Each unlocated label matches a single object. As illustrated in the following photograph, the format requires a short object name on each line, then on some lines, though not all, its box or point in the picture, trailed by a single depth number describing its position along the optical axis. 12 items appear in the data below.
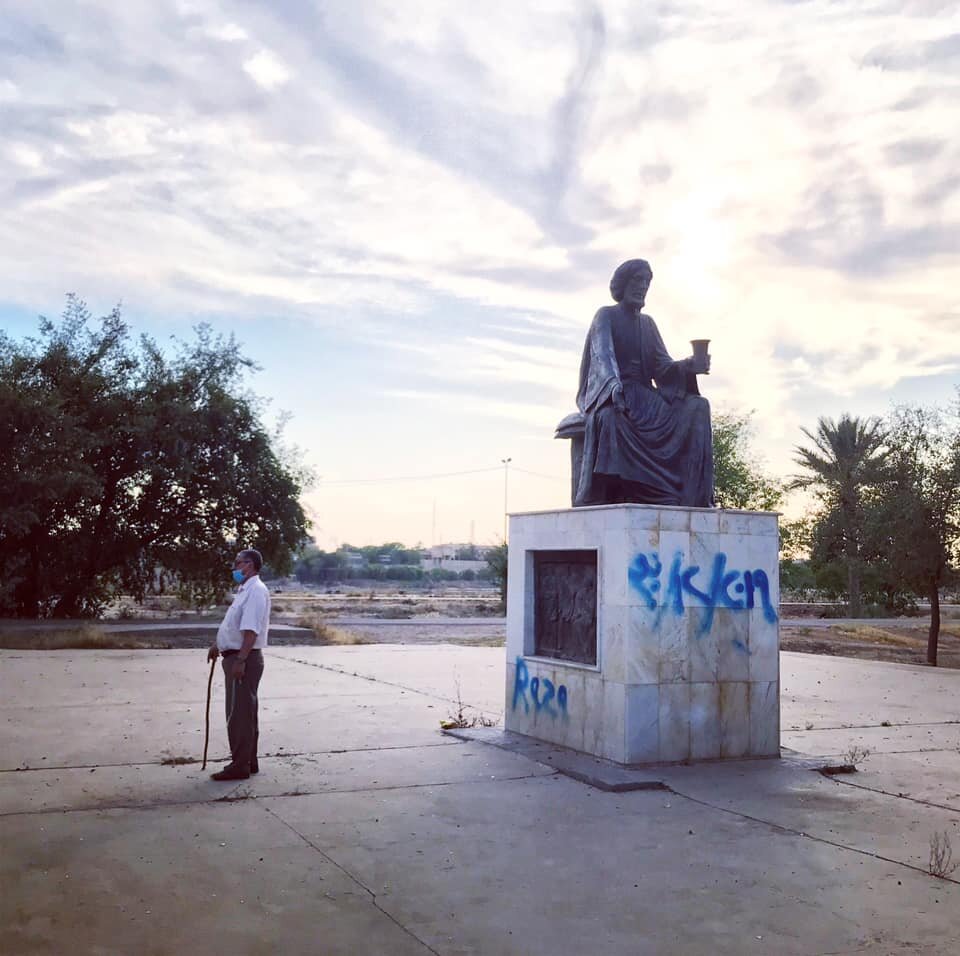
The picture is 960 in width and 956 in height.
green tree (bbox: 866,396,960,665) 21.09
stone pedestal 8.02
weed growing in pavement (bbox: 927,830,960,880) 5.25
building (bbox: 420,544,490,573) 174.59
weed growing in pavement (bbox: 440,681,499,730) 9.99
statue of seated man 8.84
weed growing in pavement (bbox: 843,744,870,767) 8.45
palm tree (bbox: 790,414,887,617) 40.19
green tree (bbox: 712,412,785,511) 46.66
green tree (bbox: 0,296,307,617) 27.98
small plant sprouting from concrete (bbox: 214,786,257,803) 6.71
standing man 7.43
